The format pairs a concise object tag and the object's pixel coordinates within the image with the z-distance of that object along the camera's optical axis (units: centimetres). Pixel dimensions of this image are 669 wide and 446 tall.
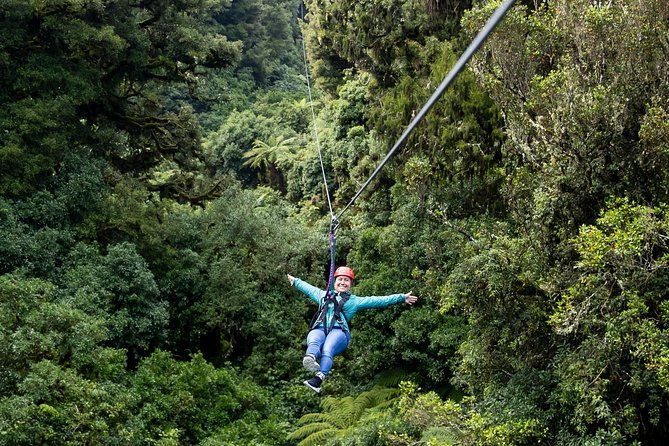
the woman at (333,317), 781
